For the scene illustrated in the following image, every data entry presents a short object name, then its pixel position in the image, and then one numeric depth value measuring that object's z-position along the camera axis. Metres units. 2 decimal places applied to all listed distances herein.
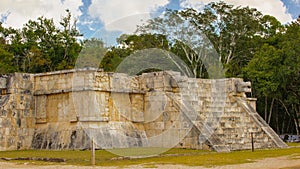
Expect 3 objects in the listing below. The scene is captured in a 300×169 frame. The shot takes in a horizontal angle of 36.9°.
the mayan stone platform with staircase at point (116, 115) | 16.98
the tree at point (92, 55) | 33.53
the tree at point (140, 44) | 39.59
